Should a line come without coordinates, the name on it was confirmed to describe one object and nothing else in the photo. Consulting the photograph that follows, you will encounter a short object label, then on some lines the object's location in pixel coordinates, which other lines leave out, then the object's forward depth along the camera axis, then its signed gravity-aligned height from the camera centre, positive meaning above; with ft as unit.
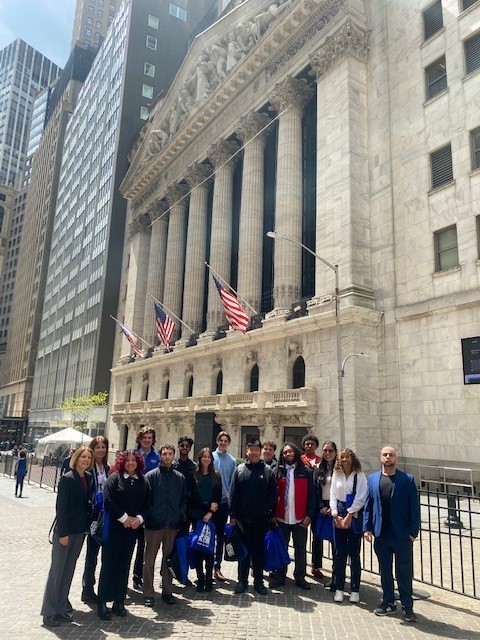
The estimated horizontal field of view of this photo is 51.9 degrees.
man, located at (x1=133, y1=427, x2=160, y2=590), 27.81 -2.24
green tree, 160.45 +4.98
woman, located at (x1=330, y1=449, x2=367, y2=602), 25.30 -4.11
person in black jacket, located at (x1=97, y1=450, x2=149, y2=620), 22.86 -4.72
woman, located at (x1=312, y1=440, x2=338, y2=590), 28.40 -3.10
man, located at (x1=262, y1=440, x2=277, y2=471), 29.99 -1.49
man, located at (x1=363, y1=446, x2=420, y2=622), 23.13 -4.40
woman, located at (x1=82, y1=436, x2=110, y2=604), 24.57 -3.48
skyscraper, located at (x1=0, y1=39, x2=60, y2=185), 505.66 +339.78
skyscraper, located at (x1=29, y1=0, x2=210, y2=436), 191.93 +98.42
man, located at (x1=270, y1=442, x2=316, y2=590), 27.68 -4.28
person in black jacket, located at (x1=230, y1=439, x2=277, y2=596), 26.89 -4.38
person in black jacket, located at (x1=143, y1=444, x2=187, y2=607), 24.62 -4.59
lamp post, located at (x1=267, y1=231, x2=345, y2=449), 65.87 +6.66
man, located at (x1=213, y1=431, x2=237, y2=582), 28.71 -3.56
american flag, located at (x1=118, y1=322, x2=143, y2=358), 122.01 +20.05
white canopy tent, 98.17 -3.43
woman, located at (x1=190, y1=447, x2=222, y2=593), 26.81 -4.07
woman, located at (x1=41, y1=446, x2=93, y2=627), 22.08 -5.05
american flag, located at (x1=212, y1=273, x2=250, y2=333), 79.56 +17.85
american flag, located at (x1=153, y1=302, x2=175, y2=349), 101.19 +20.00
